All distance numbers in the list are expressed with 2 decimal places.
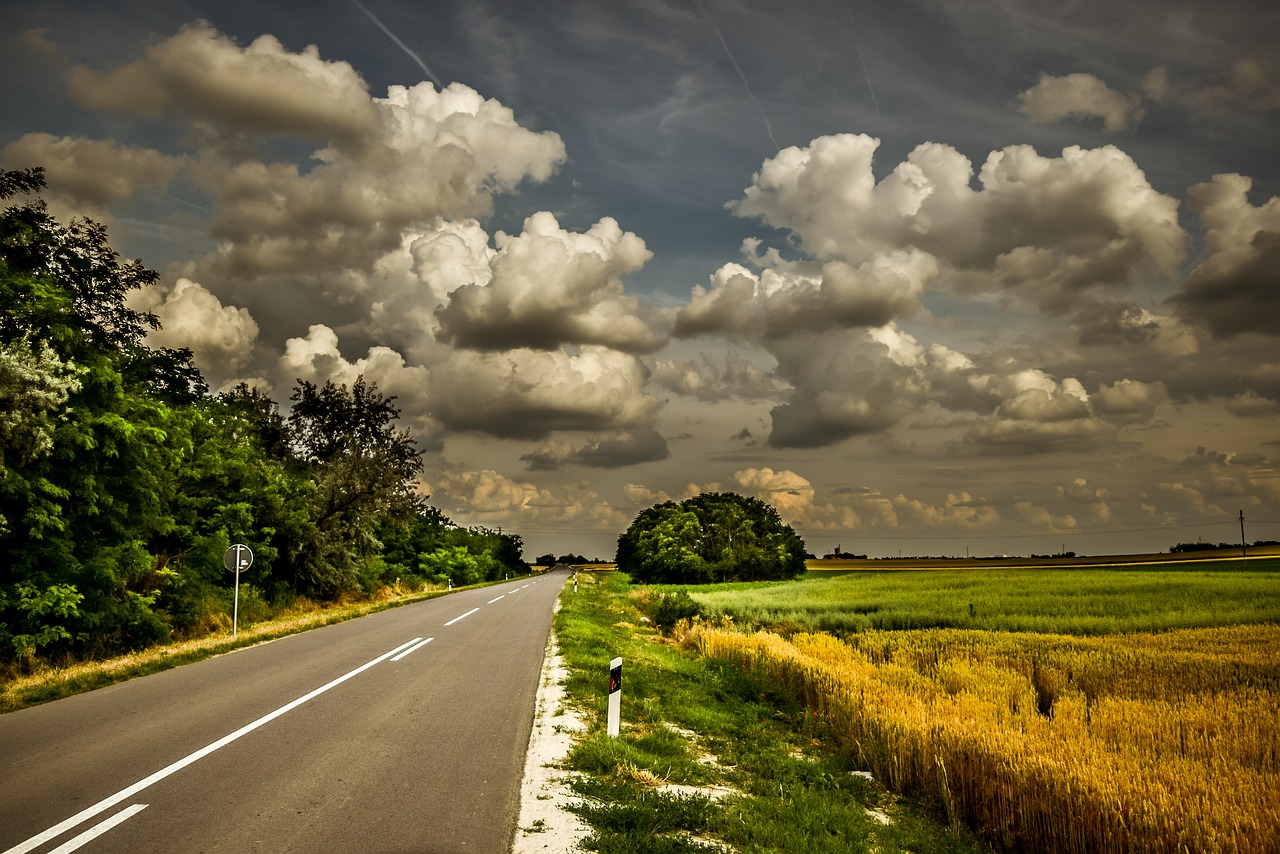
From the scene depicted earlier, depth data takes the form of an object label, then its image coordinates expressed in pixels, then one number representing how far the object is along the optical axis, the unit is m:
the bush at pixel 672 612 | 25.07
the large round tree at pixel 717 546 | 89.69
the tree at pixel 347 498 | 29.50
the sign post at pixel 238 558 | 18.84
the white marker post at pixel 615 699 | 8.23
